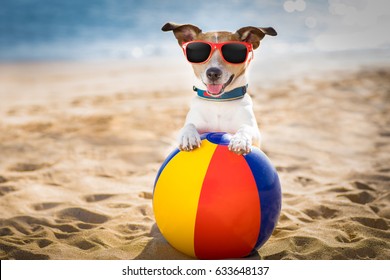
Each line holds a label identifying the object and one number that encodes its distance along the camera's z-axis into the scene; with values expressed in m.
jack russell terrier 3.41
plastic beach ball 3.18
